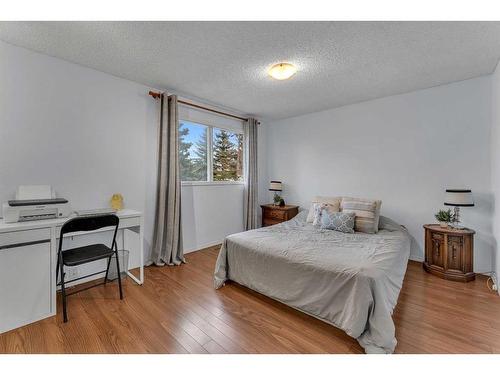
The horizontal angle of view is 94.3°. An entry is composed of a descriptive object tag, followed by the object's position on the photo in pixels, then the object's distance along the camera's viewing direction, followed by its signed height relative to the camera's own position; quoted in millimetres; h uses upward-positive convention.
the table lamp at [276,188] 4394 -43
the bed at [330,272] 1568 -724
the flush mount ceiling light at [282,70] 2400 +1214
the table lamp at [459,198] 2561 -120
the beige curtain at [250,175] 4328 +199
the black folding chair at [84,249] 1922 -621
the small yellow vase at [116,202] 2672 -205
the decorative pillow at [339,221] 2846 -436
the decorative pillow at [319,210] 3111 -323
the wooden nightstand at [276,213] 4156 -505
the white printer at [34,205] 1900 -188
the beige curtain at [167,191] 3051 -84
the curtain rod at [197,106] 2965 +1197
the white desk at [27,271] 1749 -696
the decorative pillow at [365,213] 2895 -337
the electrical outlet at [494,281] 2352 -995
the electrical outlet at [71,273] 2428 -946
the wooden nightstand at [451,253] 2574 -752
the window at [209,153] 3588 +539
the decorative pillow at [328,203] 3311 -249
